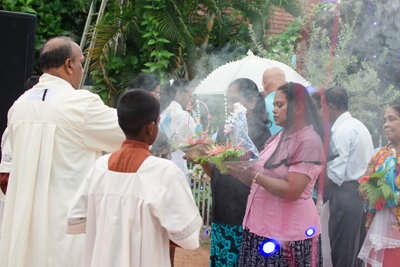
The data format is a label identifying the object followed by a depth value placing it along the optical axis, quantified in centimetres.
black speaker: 396
